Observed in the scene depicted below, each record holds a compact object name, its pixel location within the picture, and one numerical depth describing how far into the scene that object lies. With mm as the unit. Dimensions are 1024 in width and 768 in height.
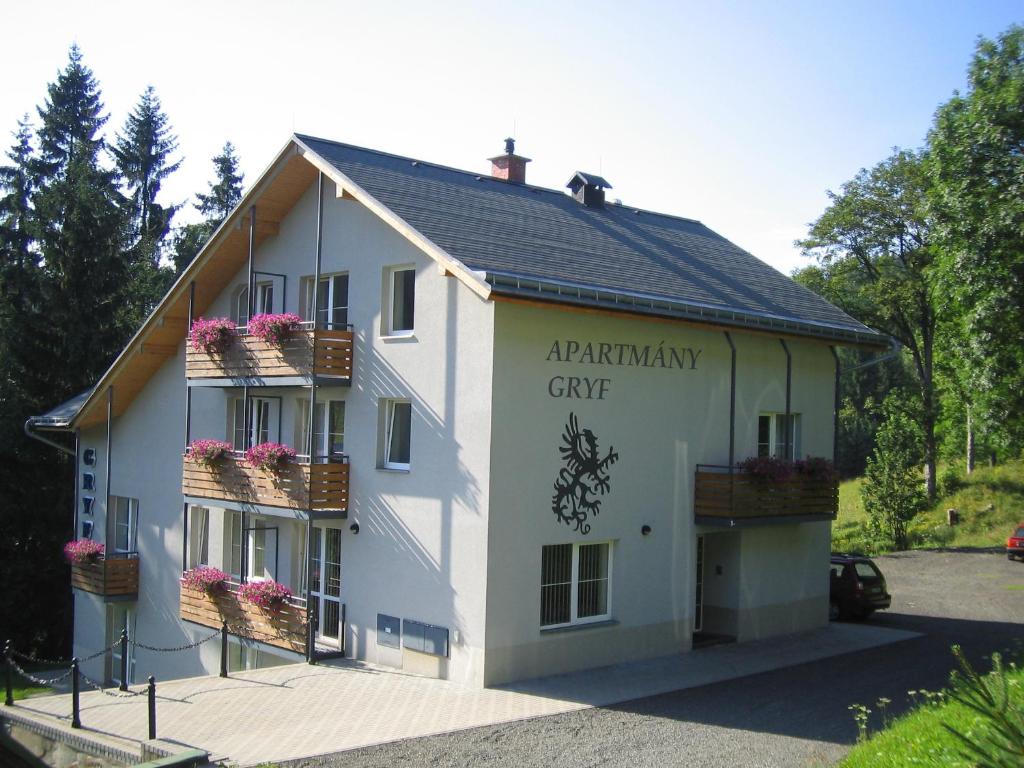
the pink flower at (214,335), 17938
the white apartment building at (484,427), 14312
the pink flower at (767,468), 16625
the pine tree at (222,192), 47031
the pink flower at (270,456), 16141
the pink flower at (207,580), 17875
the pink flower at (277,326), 16422
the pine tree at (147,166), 44750
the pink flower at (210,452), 17625
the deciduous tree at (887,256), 38156
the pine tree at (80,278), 29797
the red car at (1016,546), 29391
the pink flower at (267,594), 16281
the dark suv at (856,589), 20266
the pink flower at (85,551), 21609
